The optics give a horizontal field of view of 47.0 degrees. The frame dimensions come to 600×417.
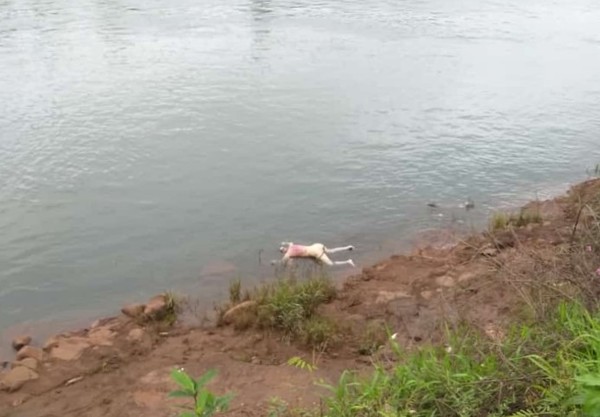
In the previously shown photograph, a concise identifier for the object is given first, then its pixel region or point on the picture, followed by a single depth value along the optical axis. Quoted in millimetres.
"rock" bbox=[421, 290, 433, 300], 6216
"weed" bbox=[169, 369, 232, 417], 2936
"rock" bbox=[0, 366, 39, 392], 5324
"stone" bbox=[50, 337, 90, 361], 5766
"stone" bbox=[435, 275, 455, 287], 6397
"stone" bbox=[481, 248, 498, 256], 6533
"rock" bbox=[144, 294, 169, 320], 6406
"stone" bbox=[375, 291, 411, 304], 6305
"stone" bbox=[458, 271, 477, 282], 6316
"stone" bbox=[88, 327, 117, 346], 5952
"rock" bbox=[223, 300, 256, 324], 6090
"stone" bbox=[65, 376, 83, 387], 5367
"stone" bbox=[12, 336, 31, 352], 6176
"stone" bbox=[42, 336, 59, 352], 5953
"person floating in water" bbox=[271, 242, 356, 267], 7554
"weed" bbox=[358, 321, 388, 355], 5402
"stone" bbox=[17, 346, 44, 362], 5816
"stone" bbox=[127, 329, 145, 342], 5988
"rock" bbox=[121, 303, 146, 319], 6461
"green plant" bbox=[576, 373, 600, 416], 2457
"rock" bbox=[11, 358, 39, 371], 5613
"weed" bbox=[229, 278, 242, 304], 6613
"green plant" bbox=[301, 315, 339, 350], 5539
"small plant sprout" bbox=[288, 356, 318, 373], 4432
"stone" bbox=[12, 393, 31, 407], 5141
